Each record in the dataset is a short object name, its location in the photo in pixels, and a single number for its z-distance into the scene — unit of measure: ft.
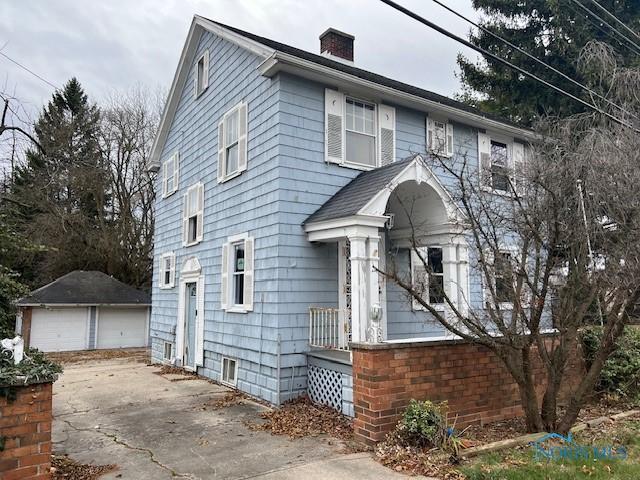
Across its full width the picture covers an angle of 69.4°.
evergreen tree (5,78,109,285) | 76.38
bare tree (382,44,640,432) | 18.22
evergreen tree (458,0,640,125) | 50.65
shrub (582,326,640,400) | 26.43
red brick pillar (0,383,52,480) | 12.30
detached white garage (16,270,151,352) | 62.18
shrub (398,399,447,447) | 17.67
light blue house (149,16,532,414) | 26.27
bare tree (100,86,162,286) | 81.45
